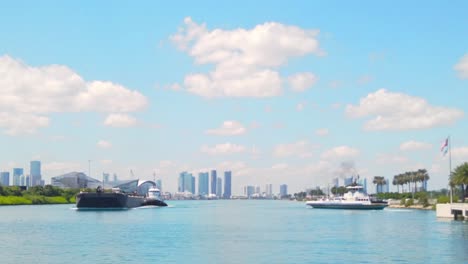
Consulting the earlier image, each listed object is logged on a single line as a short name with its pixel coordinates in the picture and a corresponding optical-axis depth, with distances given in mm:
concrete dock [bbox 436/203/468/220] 131438
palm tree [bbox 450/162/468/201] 146375
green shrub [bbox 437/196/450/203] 187000
